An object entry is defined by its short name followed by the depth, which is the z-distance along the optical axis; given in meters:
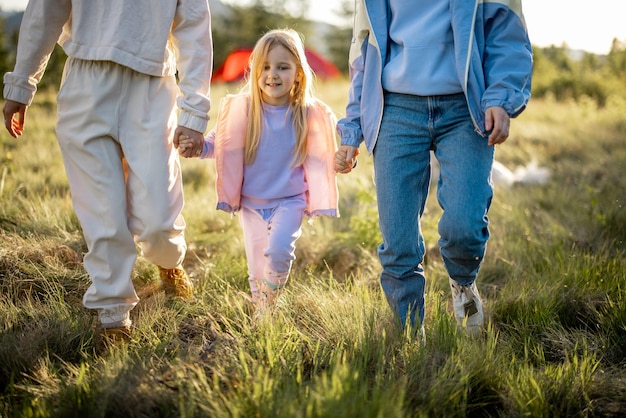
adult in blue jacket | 2.42
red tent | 21.98
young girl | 3.21
